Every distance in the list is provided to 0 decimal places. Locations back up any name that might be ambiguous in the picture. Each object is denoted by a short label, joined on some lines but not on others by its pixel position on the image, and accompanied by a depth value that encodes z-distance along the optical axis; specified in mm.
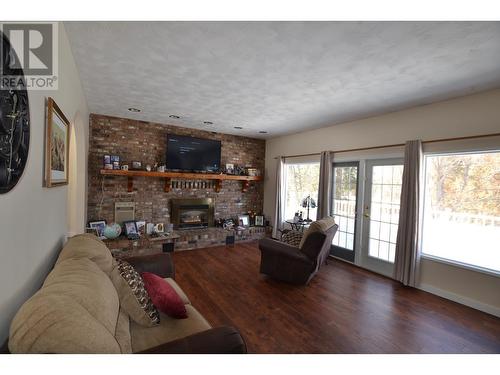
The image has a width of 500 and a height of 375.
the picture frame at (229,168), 5629
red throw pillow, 1602
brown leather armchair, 3076
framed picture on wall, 1444
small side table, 4797
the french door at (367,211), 3660
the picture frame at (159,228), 4703
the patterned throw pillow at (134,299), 1486
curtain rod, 2675
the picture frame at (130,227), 4316
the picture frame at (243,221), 5773
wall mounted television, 4832
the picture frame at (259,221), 5969
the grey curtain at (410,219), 3205
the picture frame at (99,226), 4005
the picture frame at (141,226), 4484
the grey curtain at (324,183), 4457
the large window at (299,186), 5090
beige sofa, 813
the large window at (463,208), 2746
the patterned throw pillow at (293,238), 3760
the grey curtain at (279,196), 5594
